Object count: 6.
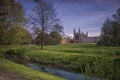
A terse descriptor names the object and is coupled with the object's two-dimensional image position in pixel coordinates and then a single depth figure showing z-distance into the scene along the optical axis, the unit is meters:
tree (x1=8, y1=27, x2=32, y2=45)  13.53
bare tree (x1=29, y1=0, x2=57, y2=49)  19.70
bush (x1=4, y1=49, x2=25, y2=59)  15.19
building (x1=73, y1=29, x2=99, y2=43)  53.24
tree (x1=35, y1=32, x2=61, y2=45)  20.31
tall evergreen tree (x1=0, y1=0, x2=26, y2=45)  13.11
